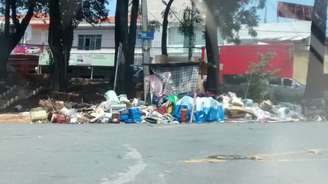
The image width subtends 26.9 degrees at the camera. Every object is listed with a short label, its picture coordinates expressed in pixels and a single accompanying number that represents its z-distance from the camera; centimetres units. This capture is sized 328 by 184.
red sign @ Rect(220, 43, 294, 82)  4198
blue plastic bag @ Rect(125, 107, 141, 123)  2250
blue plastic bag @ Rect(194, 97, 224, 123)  2344
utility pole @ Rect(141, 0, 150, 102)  2612
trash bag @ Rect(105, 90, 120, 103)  2365
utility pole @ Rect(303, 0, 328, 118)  3050
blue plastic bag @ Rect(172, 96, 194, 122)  2327
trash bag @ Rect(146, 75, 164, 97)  2578
